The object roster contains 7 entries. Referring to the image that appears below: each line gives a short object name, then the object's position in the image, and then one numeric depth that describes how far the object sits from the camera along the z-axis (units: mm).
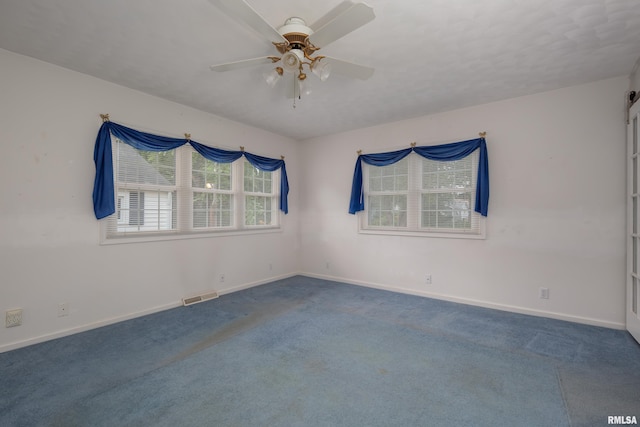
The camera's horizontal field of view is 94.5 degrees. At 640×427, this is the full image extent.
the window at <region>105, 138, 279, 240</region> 3557
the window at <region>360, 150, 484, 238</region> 4188
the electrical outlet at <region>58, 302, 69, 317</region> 3009
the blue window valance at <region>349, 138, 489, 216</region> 3912
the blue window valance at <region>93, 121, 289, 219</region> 3230
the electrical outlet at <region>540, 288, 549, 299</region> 3574
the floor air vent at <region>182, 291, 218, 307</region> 3998
